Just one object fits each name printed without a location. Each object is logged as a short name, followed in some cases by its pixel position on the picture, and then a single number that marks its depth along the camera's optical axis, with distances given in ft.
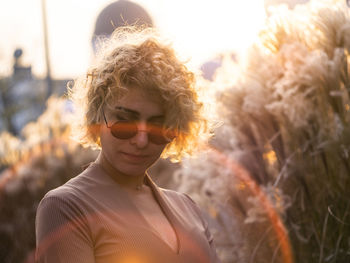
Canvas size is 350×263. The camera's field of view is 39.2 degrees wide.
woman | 4.29
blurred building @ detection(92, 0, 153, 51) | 59.41
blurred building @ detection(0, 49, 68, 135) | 76.79
